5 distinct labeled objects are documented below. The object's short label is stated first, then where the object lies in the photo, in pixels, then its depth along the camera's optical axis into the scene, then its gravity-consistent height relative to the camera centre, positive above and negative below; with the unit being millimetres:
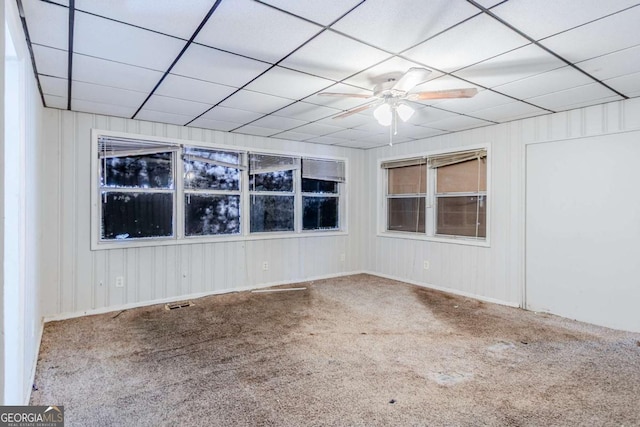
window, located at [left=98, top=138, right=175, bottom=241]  4137 +257
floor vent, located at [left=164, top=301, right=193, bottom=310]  4230 -1168
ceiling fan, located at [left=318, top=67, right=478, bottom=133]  2564 +925
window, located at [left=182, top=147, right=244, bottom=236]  4680 +262
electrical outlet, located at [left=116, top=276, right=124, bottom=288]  4160 -856
